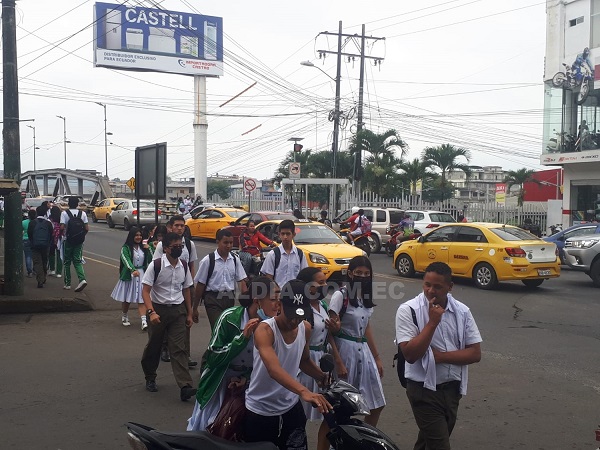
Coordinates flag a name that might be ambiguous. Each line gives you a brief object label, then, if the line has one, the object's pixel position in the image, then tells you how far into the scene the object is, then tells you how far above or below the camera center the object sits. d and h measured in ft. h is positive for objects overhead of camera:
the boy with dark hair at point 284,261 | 26.43 -2.68
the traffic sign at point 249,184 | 104.54 +1.55
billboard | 155.22 +37.11
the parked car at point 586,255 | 51.13 -4.57
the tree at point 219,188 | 295.42 +2.68
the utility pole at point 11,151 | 38.11 +2.40
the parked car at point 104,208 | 119.36 -2.88
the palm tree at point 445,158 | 119.03 +6.83
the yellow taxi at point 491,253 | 47.39 -4.28
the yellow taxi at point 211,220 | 87.40 -3.57
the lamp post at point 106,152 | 188.04 +11.68
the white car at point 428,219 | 79.37 -2.93
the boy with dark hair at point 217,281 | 24.22 -3.21
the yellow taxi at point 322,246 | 47.03 -3.86
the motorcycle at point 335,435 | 12.12 -4.49
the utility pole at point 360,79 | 110.63 +19.38
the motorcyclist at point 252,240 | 39.78 -3.13
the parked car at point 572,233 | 59.47 -3.34
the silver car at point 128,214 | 98.68 -3.29
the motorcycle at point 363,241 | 68.06 -4.76
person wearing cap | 13.05 -3.68
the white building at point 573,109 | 94.84 +13.24
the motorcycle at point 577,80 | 95.55 +17.11
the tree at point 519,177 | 149.59 +4.39
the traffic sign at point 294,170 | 90.79 +3.25
